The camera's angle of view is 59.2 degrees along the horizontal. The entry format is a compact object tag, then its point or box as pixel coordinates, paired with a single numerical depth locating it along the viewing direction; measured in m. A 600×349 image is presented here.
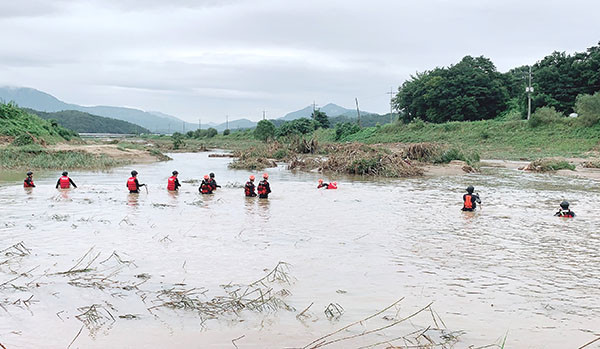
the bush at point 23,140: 38.12
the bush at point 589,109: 42.91
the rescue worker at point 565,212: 13.95
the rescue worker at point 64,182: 19.14
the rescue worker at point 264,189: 17.81
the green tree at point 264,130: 69.96
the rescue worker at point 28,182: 19.08
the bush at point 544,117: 46.81
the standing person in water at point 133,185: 18.62
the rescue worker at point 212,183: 19.06
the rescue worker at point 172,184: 19.70
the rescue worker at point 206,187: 18.85
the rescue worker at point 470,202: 15.27
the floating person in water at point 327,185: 21.08
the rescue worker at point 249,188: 17.94
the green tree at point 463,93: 62.81
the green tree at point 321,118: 87.19
